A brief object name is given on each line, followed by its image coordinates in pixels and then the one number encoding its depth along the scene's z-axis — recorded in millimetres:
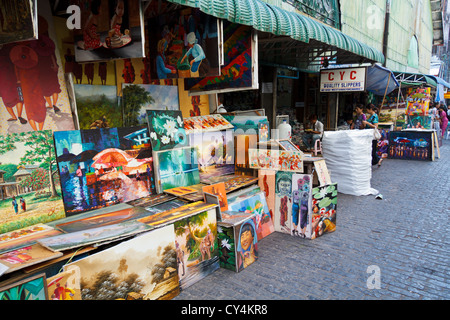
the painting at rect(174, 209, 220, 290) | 3322
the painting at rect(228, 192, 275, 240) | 4361
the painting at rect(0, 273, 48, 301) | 2084
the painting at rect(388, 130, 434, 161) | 10914
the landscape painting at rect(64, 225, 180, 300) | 2578
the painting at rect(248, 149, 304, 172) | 4566
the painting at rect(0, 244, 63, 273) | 2236
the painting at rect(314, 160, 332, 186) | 4902
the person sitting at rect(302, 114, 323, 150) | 9281
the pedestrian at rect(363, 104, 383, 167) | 9114
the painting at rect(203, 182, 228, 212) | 3981
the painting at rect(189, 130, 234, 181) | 4965
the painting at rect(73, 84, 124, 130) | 3754
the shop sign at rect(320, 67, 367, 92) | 9133
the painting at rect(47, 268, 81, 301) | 2356
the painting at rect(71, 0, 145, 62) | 3098
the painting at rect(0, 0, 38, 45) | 2259
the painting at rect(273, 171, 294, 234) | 4668
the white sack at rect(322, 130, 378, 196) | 6613
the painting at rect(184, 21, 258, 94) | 4566
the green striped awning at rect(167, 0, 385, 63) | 3673
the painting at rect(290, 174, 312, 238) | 4426
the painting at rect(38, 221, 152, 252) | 2541
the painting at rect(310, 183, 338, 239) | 4496
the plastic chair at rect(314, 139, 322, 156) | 6880
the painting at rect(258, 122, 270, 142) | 5276
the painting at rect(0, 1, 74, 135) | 3072
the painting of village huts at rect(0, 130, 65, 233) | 2930
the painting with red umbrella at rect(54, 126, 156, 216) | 3309
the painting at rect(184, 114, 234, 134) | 4859
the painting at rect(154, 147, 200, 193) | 4082
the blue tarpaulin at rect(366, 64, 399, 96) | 12018
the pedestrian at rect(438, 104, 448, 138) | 16755
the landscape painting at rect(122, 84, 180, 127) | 4344
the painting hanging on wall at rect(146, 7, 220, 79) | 3834
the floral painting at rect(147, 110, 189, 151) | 4102
